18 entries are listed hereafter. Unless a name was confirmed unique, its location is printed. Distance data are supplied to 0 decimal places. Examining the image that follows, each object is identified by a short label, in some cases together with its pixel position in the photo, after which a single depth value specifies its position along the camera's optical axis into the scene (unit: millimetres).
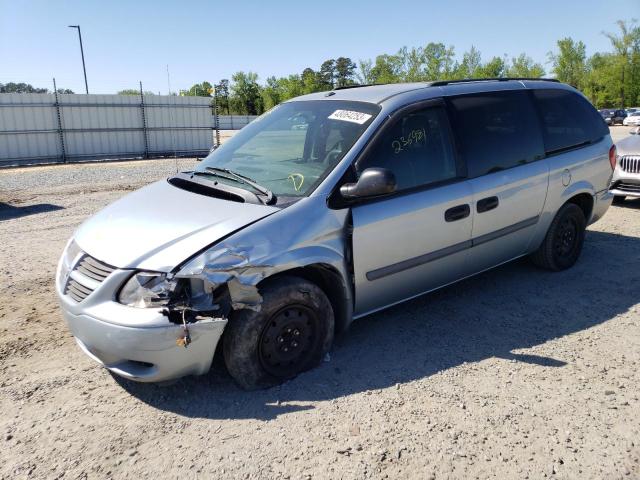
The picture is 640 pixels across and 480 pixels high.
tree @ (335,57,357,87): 86438
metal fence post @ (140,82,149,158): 21156
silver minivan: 2885
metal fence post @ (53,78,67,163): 19078
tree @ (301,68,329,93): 56969
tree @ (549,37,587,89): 51156
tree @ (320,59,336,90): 87500
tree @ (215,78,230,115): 67000
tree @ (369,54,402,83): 43953
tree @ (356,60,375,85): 46219
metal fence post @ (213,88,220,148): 20688
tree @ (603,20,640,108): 50188
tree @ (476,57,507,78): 44562
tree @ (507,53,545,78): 49906
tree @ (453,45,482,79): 44438
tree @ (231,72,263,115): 64375
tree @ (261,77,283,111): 59625
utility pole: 34719
